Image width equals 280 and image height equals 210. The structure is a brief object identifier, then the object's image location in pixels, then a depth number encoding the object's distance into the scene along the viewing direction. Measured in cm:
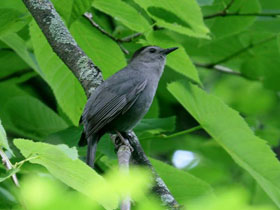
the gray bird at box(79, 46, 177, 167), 672
